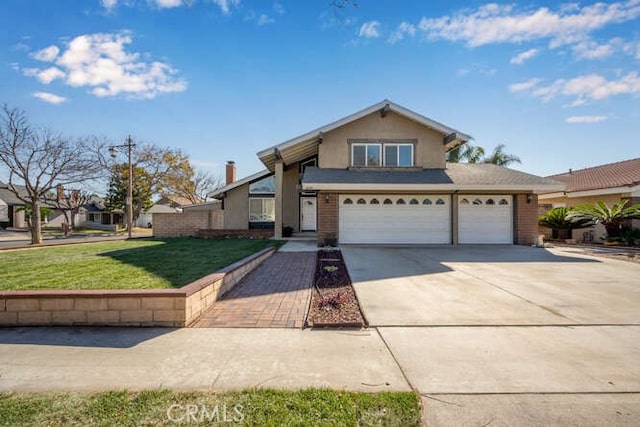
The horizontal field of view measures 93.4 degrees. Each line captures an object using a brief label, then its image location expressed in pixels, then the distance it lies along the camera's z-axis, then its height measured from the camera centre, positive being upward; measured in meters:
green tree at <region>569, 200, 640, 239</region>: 14.35 -0.03
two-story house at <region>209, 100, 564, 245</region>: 13.23 +1.23
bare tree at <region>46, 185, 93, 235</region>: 32.47 +2.12
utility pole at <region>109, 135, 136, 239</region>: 19.66 +1.19
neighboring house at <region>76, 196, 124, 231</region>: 44.97 +0.05
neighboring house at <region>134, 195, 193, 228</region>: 46.68 +1.43
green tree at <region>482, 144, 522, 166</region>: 24.61 +4.66
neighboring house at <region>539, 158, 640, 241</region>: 15.52 +1.40
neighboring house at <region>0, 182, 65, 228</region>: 40.44 +0.65
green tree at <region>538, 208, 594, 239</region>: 15.50 -0.39
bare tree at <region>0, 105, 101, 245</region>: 17.25 +3.22
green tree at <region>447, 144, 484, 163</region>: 25.09 +5.09
